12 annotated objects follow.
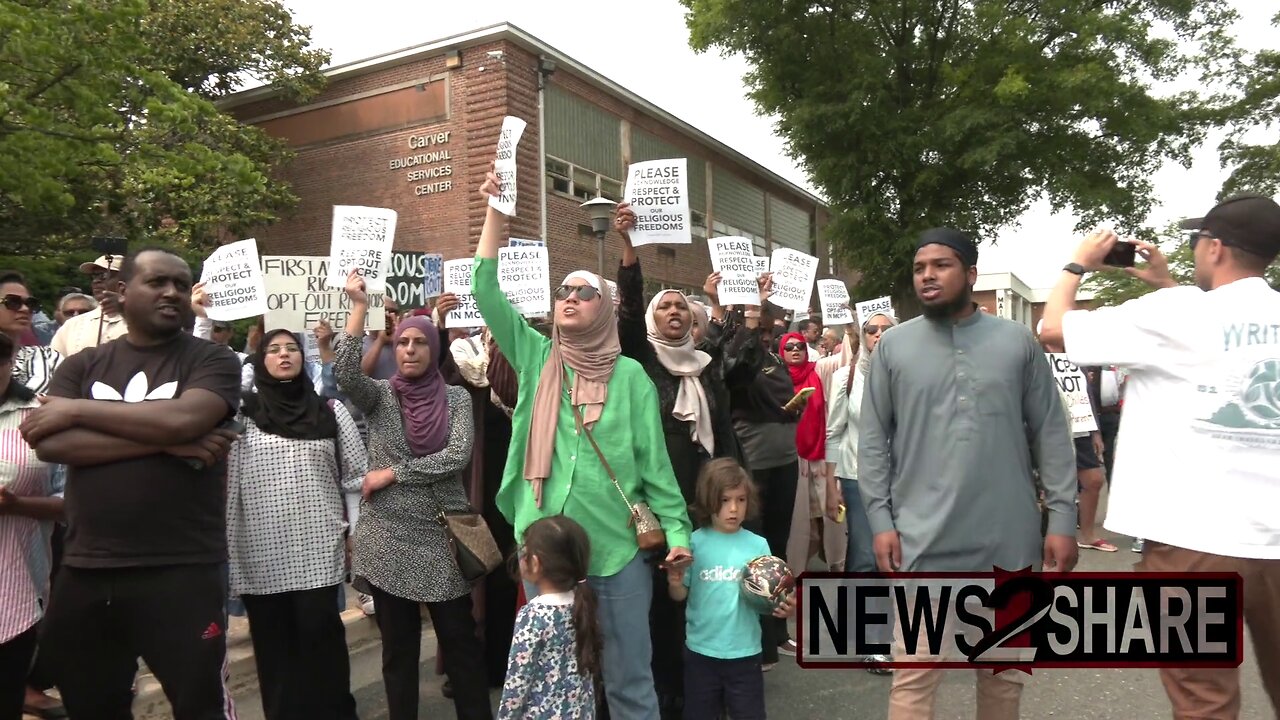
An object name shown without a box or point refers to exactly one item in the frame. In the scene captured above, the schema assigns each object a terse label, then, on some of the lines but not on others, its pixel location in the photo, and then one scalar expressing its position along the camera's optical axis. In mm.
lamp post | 7465
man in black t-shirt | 2682
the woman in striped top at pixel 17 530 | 3166
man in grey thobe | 3025
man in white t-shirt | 2619
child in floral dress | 3135
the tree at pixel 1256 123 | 16797
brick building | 16078
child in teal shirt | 3605
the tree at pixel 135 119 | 8492
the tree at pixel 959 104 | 18188
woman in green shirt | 3307
